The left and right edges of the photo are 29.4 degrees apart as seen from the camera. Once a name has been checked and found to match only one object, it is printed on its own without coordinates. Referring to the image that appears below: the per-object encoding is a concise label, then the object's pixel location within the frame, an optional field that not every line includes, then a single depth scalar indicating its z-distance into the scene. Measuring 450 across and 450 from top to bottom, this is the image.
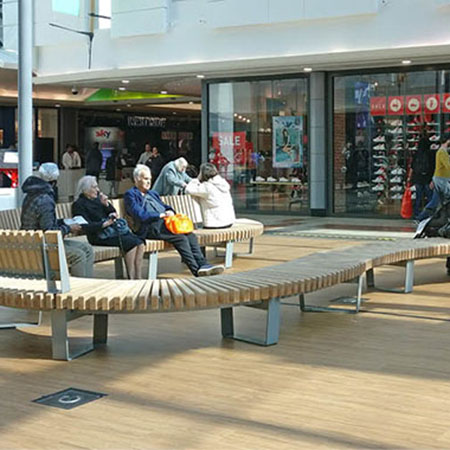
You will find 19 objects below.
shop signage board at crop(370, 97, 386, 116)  19.77
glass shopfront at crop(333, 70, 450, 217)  19.12
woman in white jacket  11.16
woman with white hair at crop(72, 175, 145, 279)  9.03
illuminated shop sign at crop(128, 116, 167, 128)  38.03
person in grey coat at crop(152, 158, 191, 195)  14.98
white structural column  10.32
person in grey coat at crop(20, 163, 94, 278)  7.46
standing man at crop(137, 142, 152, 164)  27.18
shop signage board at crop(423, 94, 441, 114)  19.02
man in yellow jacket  16.48
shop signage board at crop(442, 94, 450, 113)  18.88
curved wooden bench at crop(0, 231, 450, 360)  6.06
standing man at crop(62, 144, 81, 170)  29.36
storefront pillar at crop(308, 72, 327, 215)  20.41
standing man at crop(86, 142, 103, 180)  29.22
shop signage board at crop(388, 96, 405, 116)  19.50
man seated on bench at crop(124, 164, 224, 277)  9.46
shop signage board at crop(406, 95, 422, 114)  19.23
